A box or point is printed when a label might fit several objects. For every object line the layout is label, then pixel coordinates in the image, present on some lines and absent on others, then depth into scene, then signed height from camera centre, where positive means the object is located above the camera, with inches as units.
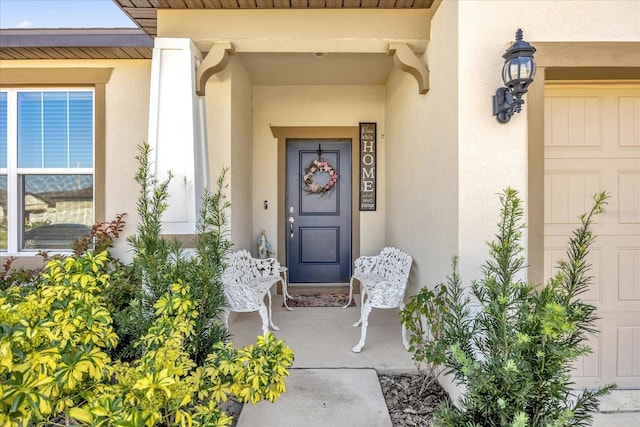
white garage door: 102.4 +10.6
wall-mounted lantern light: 82.3 +30.7
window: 148.4 +18.2
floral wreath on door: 206.7 +20.1
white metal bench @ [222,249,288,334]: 123.9 -27.5
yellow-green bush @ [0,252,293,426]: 38.3 -20.5
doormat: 178.9 -46.1
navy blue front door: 208.2 -1.6
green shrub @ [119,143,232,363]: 76.3 -13.1
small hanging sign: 198.7 +25.9
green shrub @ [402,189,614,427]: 46.9 -19.1
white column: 114.4 +27.1
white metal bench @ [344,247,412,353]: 124.0 -27.3
